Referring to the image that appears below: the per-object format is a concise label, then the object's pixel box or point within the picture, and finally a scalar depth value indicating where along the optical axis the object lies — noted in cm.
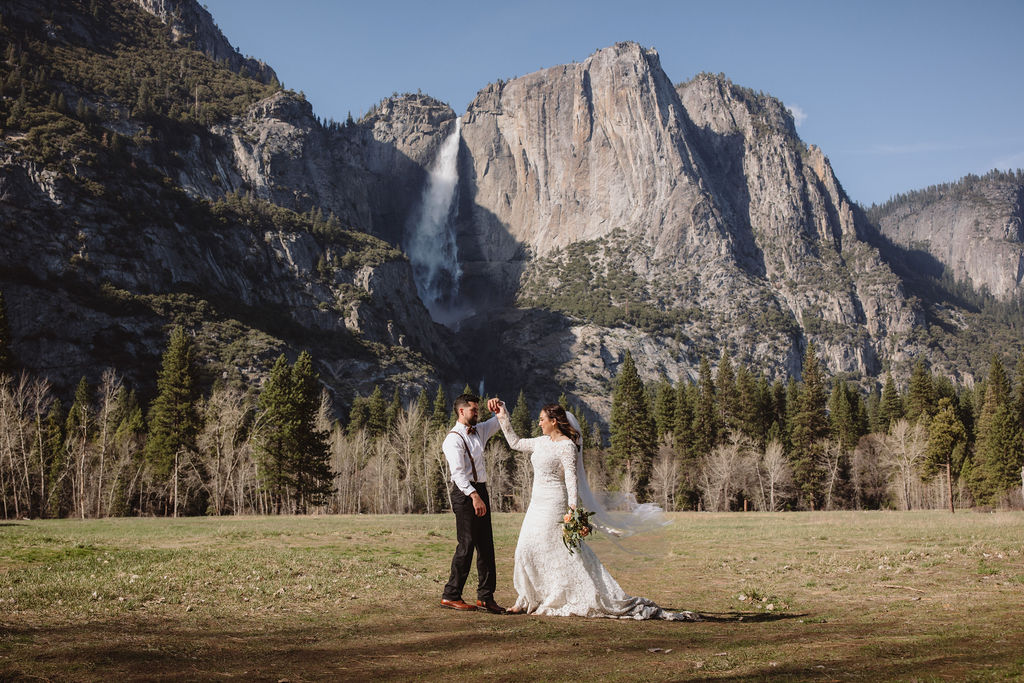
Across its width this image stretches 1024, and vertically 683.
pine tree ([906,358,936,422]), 7438
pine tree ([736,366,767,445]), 8400
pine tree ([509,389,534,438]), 9075
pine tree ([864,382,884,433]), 8694
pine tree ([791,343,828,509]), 7406
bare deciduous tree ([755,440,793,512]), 7150
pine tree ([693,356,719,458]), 8006
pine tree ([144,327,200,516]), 5391
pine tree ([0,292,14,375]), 5241
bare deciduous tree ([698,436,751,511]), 7262
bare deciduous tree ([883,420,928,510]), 6394
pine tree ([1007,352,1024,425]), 7281
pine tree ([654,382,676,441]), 8250
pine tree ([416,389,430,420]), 8719
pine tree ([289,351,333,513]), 5322
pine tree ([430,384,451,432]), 8210
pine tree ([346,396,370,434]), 8981
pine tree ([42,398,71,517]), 5131
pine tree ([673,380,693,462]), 7919
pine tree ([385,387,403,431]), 8620
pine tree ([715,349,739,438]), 8625
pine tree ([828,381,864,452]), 7894
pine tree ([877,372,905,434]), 8350
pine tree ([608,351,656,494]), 7819
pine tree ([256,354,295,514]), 5275
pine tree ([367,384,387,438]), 8850
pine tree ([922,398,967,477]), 5828
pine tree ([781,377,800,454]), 8156
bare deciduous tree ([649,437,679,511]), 7400
